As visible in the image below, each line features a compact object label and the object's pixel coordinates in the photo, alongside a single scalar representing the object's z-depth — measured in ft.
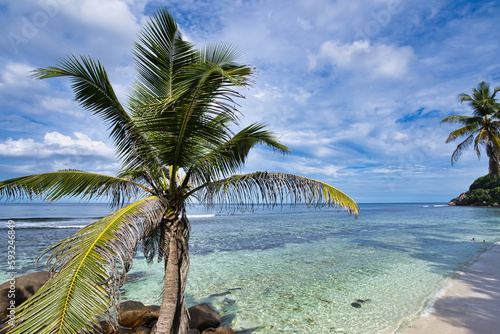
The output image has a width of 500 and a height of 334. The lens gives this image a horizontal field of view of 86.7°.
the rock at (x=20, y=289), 22.34
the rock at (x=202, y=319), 20.68
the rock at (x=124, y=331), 18.91
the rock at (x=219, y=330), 19.47
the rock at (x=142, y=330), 18.78
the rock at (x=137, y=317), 20.52
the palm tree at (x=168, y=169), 11.34
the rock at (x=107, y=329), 18.91
